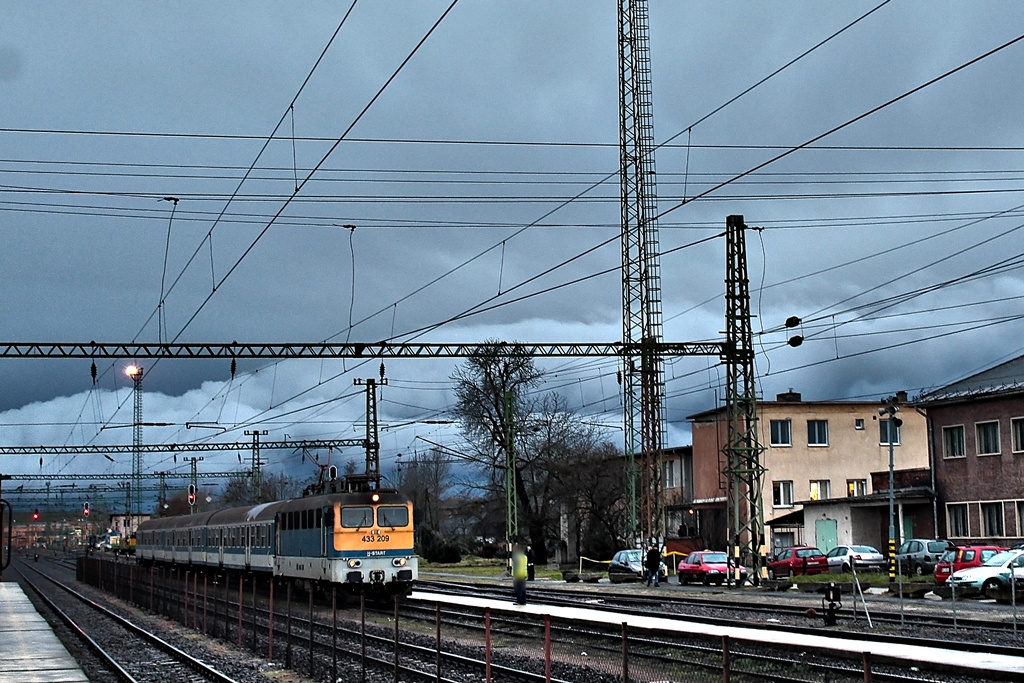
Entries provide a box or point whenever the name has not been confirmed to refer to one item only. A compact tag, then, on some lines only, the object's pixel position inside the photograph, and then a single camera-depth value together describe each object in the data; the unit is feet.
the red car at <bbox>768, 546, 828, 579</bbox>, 155.74
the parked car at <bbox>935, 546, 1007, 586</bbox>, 124.77
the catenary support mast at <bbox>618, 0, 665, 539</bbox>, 149.69
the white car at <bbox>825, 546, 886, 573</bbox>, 158.40
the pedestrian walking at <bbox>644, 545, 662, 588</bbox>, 145.18
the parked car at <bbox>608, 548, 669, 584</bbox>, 157.69
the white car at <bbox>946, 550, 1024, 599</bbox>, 113.60
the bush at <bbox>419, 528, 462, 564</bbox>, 253.24
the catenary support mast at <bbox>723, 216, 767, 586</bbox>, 129.29
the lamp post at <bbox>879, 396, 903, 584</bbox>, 133.80
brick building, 158.10
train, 112.88
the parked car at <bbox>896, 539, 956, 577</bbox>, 147.23
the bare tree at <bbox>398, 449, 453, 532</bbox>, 339.40
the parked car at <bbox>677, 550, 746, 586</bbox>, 149.14
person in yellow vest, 100.37
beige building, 238.07
